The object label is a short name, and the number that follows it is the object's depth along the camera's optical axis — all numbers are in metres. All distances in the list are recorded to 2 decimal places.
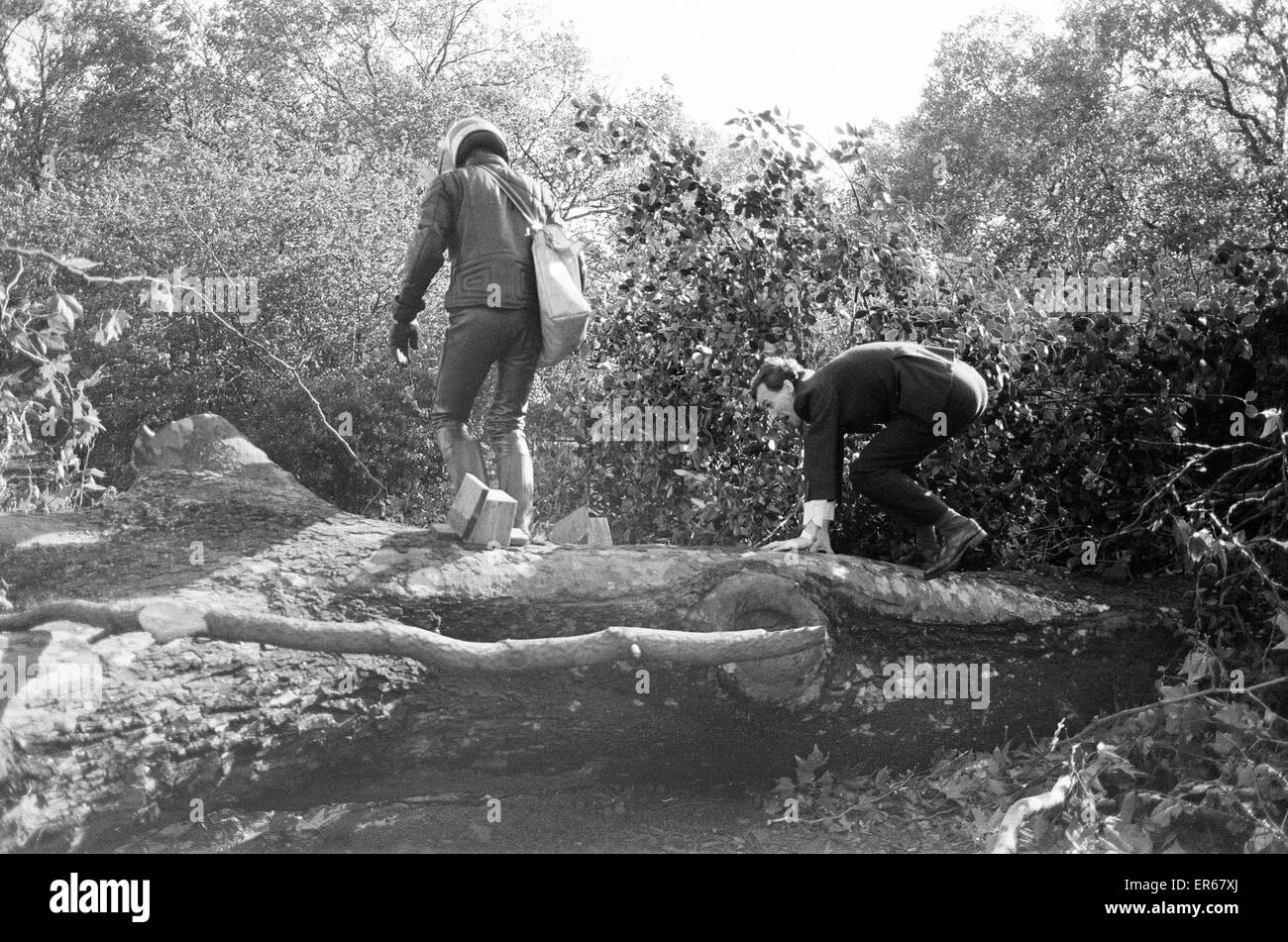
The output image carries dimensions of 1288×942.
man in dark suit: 5.06
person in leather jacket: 5.39
